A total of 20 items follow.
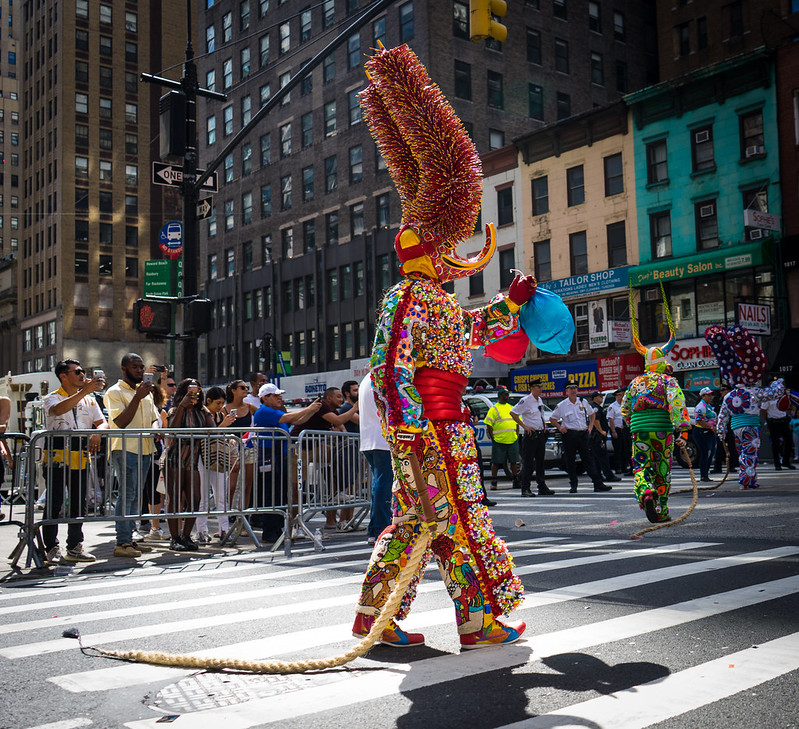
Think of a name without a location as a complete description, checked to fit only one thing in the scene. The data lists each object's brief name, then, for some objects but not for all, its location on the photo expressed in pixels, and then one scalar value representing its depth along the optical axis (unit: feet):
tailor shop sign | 110.73
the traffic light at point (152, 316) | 38.55
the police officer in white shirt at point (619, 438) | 61.62
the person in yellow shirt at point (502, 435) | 55.26
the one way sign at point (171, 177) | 42.11
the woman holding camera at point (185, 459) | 30.30
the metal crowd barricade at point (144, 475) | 27.86
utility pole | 40.52
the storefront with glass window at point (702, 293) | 96.99
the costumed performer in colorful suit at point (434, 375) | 14.17
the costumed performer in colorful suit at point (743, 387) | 46.50
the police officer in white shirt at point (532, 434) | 51.03
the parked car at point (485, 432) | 67.41
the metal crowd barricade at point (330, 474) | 33.19
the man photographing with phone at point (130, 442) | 28.91
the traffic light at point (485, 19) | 35.68
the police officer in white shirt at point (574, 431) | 52.31
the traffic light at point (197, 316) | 39.63
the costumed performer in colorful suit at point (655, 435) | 31.68
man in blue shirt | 31.73
